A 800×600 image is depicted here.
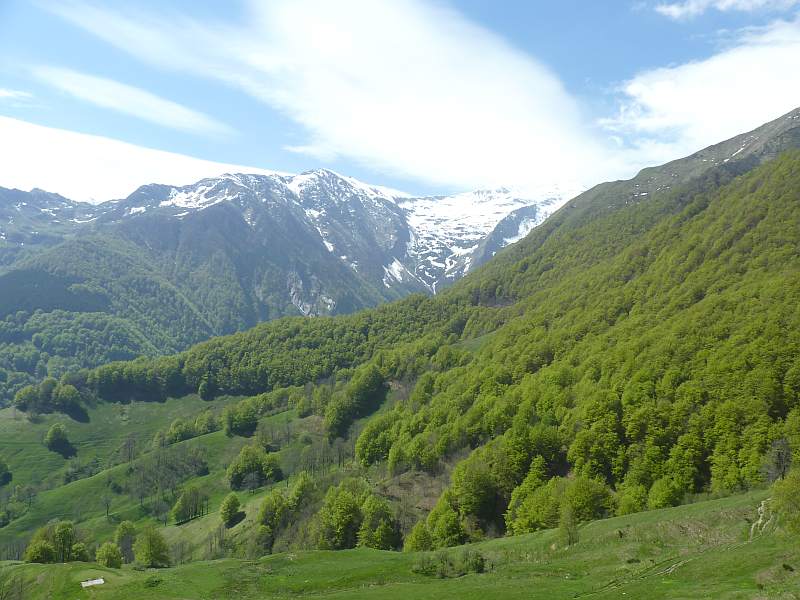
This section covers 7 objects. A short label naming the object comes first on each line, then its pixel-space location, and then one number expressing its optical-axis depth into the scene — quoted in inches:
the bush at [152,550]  4188.0
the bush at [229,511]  5743.1
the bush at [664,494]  3199.8
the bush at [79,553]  4308.6
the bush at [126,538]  5777.6
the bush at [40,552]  3922.2
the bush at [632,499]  3238.2
